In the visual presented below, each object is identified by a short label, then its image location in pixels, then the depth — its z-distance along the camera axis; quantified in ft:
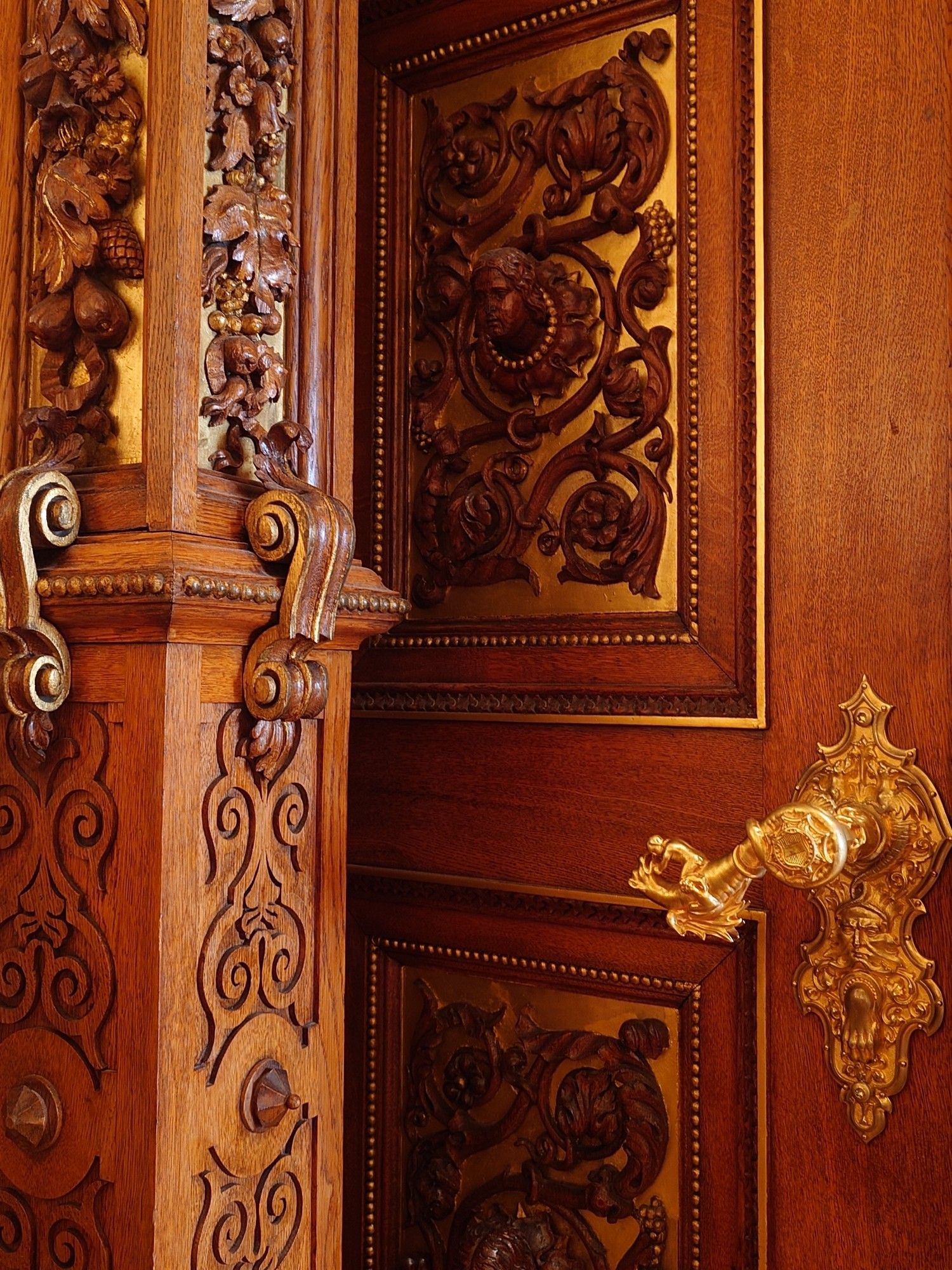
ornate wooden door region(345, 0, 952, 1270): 2.66
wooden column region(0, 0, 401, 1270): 2.28
